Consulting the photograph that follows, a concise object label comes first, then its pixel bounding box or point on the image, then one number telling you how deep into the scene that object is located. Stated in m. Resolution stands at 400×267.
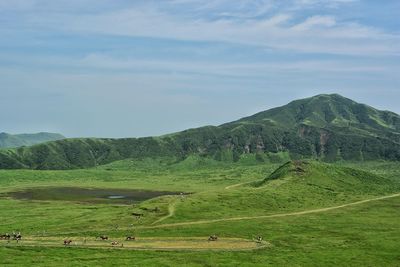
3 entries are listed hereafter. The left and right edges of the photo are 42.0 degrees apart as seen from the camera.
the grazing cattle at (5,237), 127.48
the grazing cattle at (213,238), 132.77
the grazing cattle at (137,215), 164.38
